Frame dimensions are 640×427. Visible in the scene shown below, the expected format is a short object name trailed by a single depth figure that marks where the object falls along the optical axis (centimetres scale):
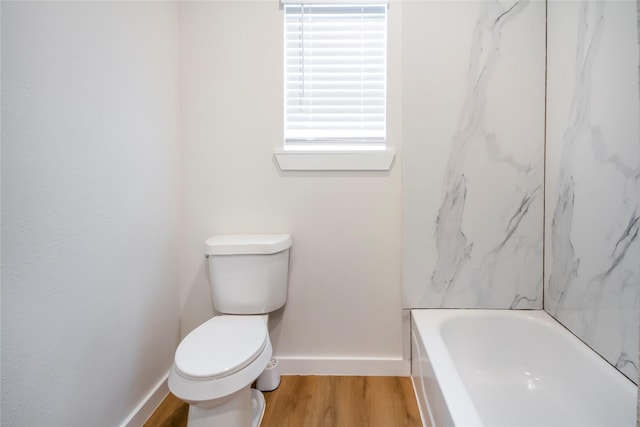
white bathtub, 97
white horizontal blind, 155
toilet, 98
